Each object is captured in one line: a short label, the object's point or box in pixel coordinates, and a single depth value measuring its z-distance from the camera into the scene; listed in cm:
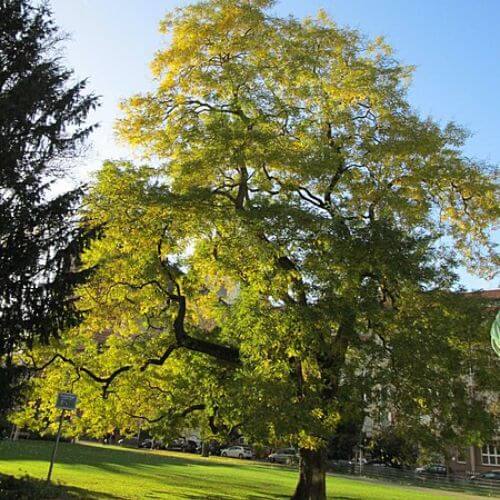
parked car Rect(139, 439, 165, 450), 6610
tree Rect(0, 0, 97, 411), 1285
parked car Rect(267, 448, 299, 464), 5803
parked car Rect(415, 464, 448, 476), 4978
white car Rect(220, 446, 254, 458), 6269
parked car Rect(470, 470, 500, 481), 4799
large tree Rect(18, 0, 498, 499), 1366
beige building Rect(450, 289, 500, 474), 5712
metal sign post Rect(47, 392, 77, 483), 1516
